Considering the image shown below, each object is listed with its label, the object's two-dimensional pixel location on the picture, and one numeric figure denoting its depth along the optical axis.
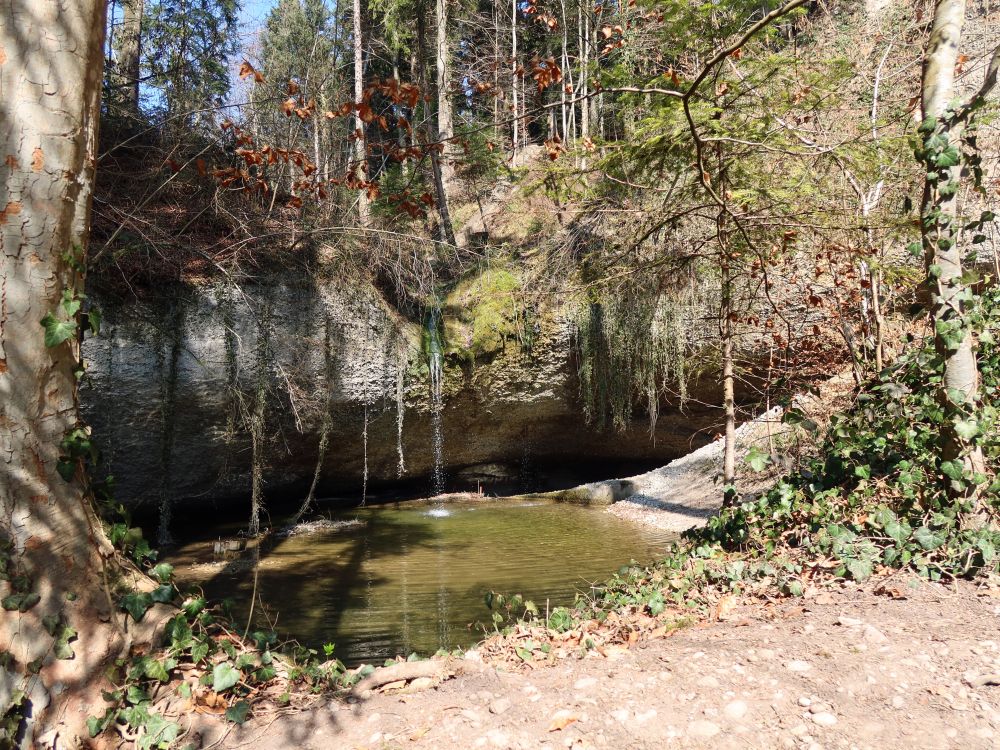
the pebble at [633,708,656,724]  2.35
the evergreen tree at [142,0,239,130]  8.49
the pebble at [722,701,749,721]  2.31
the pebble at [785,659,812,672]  2.56
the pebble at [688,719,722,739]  2.24
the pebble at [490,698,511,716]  2.52
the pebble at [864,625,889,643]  2.71
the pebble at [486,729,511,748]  2.31
